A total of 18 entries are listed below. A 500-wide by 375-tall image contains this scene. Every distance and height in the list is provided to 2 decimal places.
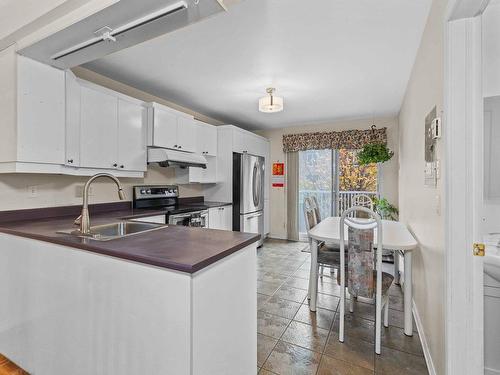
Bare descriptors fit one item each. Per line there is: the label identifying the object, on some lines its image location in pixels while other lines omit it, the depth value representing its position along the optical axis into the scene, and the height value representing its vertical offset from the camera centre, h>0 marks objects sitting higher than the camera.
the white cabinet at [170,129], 3.03 +0.77
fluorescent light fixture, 1.24 +0.90
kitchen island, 1.03 -0.57
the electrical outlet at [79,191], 2.57 -0.04
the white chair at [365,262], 1.81 -0.56
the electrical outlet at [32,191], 2.23 -0.03
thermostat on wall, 1.43 +0.35
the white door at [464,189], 1.20 -0.01
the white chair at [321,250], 2.39 -0.68
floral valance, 4.44 +0.91
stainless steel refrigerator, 4.25 -0.08
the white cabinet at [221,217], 3.74 -0.48
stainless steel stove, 3.12 -0.25
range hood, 3.00 +0.37
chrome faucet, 1.54 -0.19
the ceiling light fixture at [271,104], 3.00 +1.01
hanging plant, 3.65 +0.49
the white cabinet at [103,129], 2.22 +0.60
